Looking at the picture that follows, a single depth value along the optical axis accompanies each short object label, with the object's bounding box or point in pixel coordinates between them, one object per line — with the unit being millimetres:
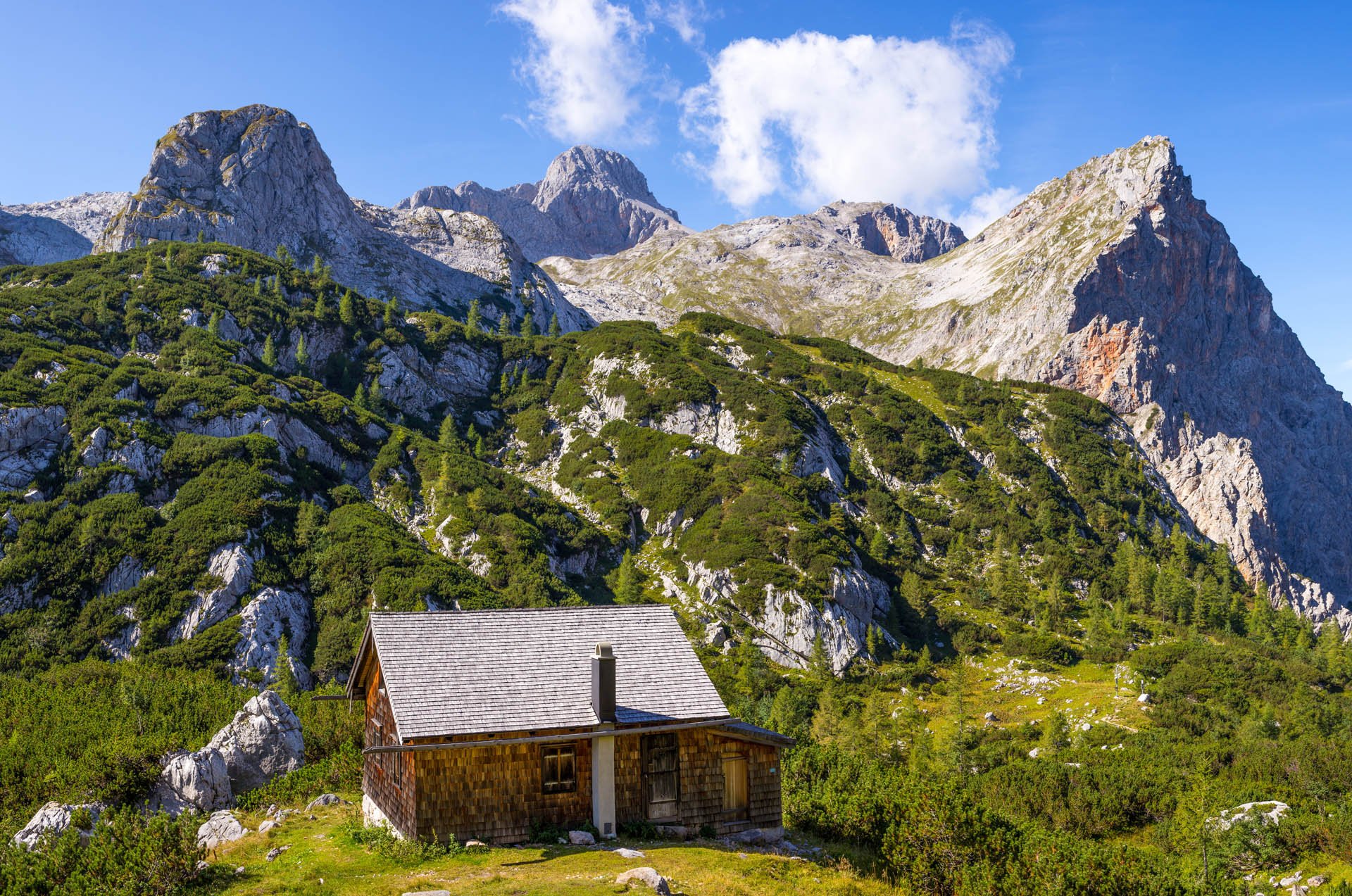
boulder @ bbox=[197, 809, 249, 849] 23688
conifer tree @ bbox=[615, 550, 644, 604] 75312
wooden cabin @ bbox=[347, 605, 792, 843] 21797
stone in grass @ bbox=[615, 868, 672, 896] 17422
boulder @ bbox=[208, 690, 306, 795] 29841
